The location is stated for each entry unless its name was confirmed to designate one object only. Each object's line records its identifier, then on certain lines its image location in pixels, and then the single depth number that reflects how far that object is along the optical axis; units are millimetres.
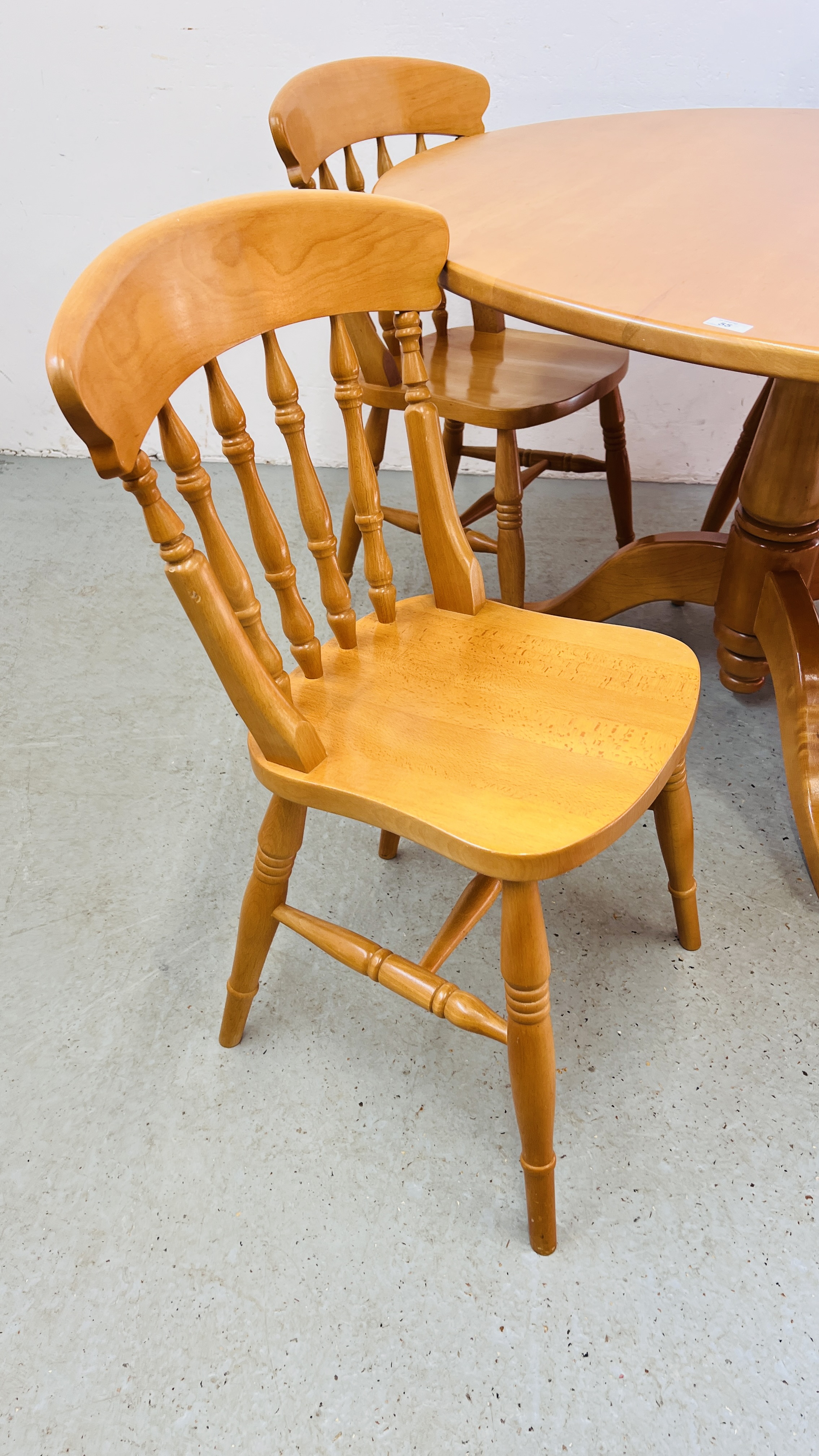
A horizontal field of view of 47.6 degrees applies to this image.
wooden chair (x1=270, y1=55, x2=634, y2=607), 1463
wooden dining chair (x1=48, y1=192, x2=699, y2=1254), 808
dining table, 942
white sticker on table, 887
